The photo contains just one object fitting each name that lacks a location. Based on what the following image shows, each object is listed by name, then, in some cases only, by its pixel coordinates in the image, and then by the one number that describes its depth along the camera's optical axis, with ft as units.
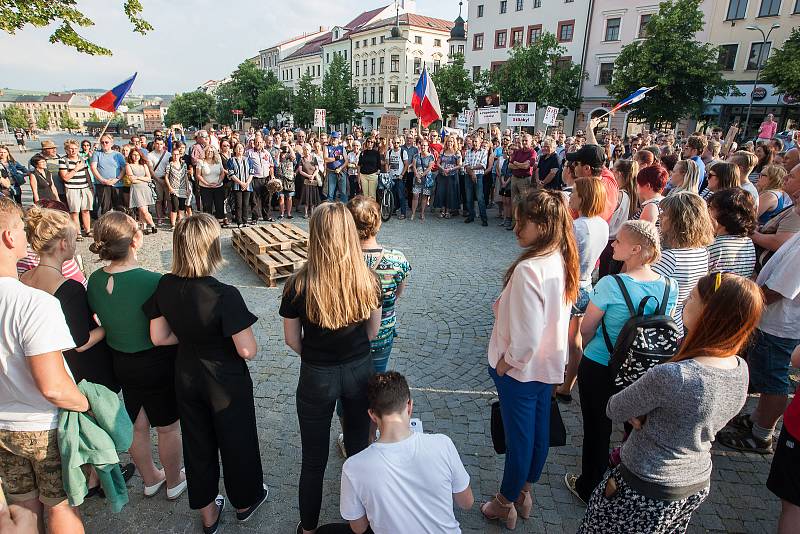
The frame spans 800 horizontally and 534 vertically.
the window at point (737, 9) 94.34
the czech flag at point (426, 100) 40.65
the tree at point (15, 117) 394.03
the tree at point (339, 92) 190.39
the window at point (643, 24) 110.11
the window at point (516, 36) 136.46
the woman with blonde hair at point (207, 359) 7.92
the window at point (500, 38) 140.90
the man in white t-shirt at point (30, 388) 6.29
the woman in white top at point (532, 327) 7.93
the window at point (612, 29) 115.44
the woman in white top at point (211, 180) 31.71
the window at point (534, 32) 131.43
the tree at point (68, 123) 468.75
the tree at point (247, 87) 227.40
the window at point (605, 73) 117.08
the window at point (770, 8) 90.48
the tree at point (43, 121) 470.39
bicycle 37.91
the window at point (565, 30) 123.95
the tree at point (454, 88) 132.16
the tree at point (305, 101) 198.39
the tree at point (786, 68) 74.38
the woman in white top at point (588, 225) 11.75
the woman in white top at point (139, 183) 30.55
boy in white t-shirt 6.28
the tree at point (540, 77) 117.08
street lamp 85.87
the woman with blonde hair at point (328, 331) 7.72
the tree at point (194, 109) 301.43
